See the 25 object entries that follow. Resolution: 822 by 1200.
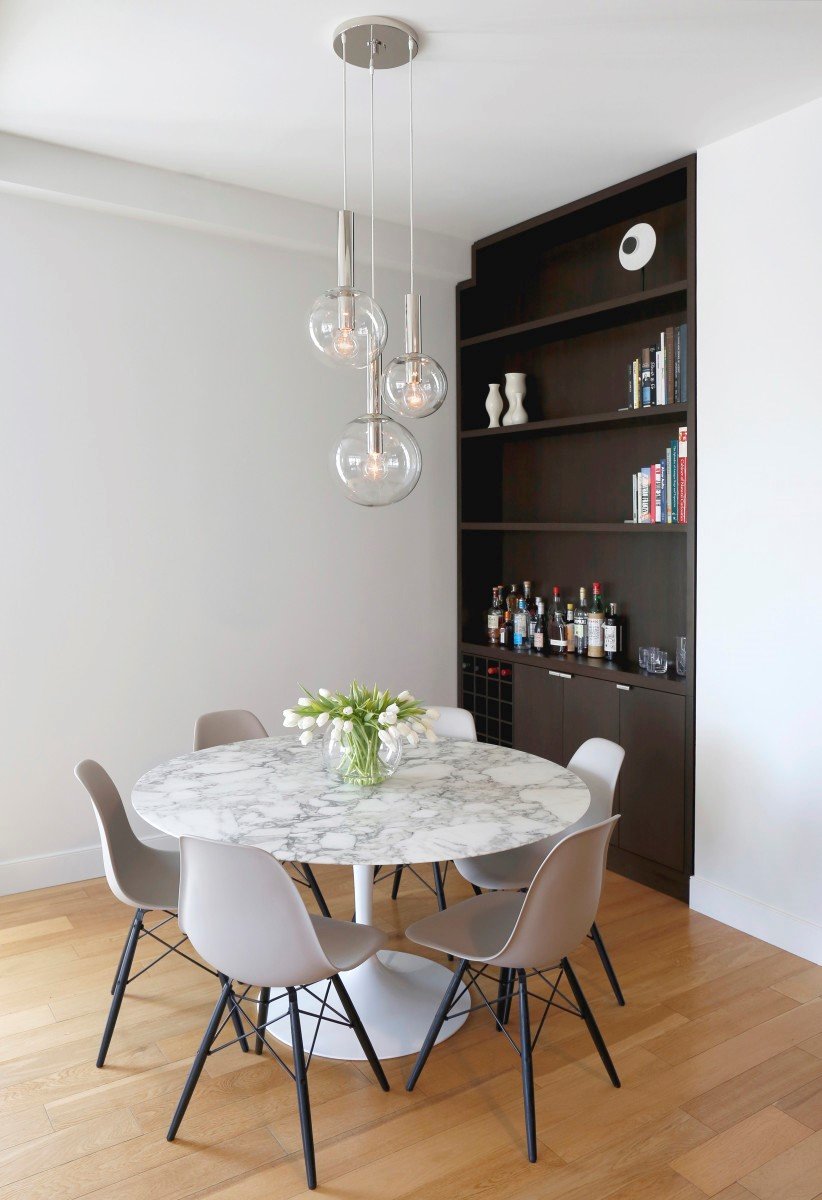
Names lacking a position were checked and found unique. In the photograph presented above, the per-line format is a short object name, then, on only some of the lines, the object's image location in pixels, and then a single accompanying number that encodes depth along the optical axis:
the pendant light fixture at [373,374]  2.37
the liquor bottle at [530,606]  4.46
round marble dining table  2.18
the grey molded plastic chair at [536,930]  2.10
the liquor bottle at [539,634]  4.34
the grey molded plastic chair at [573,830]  2.73
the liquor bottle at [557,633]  4.28
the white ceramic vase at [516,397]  4.43
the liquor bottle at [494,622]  4.64
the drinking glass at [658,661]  3.75
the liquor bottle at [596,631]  4.09
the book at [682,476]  3.55
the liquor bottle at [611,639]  4.04
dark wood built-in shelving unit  3.61
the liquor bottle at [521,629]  4.48
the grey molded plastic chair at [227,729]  3.32
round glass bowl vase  2.59
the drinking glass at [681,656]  3.66
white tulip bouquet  2.55
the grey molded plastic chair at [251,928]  1.99
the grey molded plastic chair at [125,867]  2.48
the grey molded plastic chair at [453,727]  3.46
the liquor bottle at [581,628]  4.19
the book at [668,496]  3.66
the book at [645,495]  3.79
